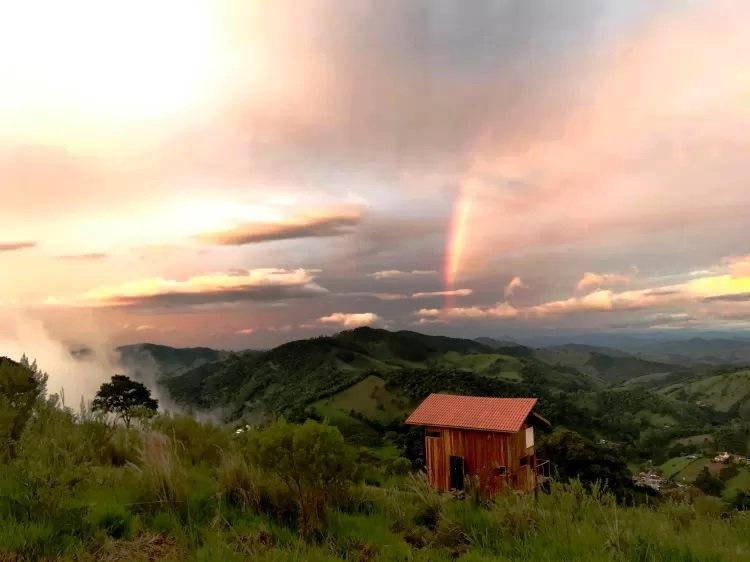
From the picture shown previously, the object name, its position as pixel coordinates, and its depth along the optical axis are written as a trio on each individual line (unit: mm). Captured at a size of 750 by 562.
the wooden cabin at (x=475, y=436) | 35406
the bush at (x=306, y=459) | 6457
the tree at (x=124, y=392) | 72500
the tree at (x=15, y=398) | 6801
